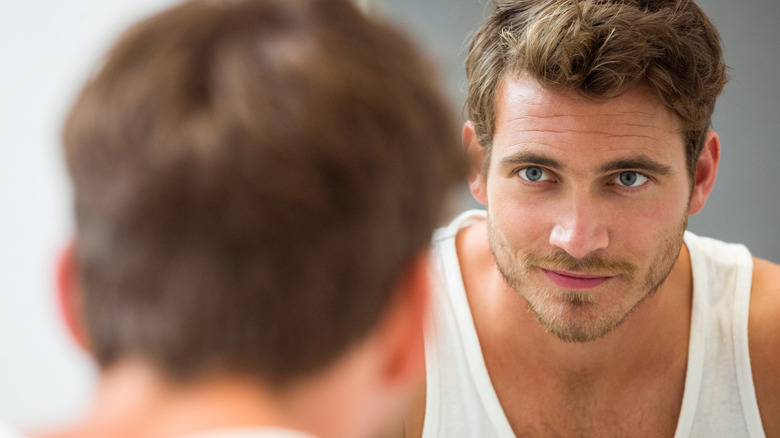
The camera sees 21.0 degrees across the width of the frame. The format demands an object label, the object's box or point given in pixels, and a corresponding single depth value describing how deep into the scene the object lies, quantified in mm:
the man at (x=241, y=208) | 863
